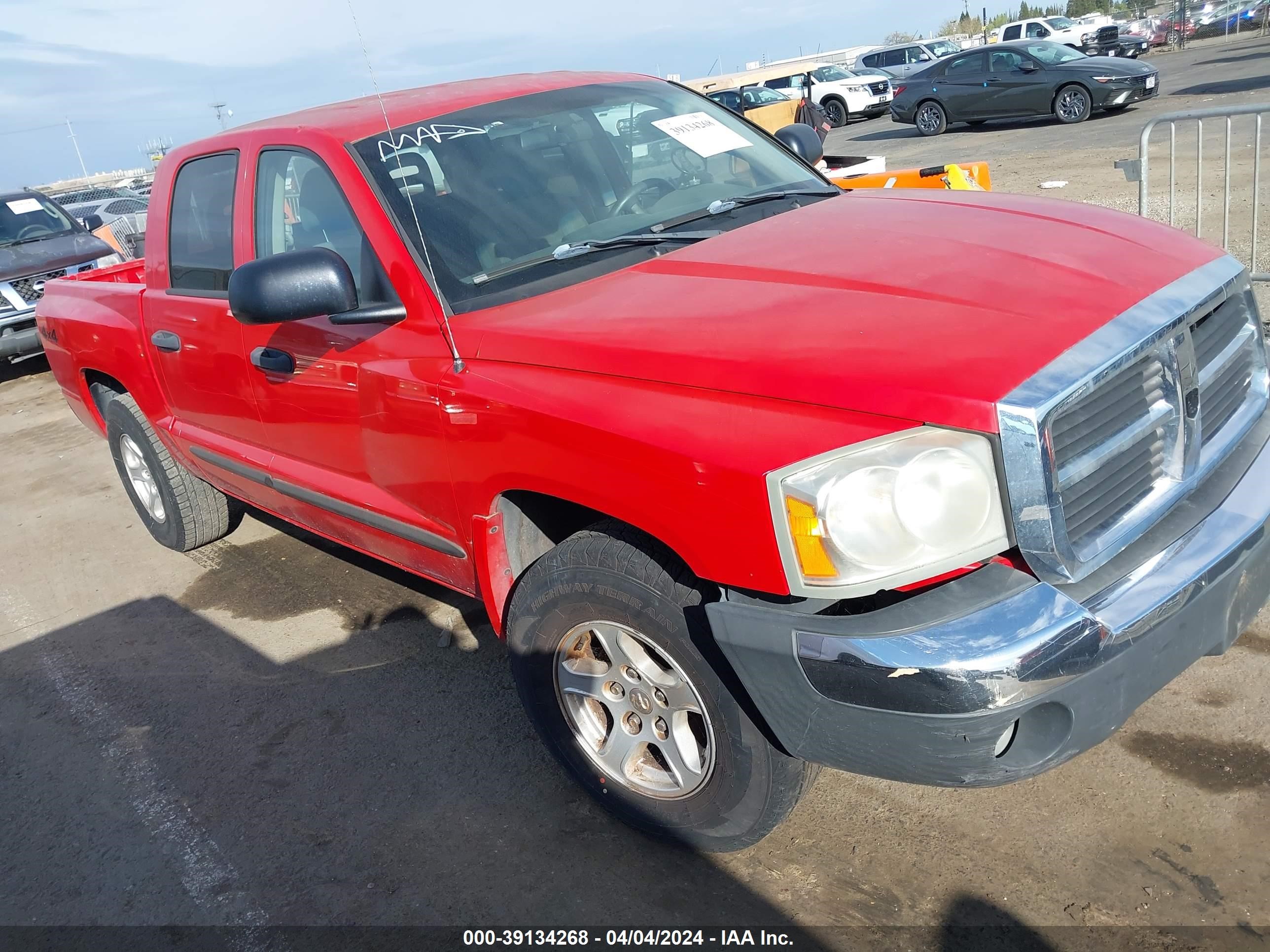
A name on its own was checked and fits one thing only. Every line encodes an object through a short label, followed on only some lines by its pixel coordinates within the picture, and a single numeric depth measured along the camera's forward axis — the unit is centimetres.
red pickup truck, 204
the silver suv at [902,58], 2908
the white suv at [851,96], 2623
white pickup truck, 3034
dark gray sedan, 1742
